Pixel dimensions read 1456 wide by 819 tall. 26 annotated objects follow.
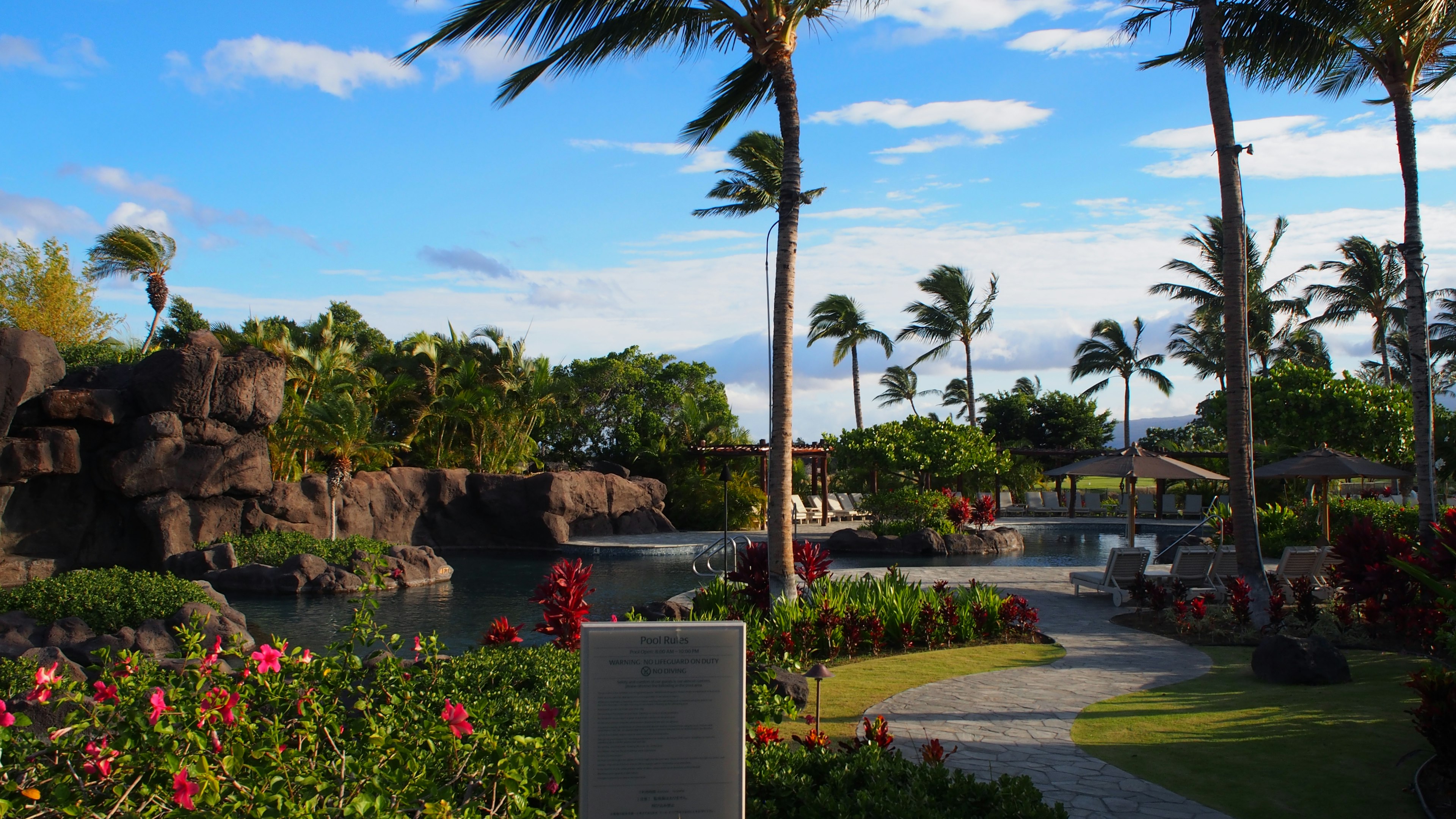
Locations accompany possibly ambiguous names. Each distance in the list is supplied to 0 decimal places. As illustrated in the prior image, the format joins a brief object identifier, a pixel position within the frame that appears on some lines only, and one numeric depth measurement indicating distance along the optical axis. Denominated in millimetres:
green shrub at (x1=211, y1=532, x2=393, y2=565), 15797
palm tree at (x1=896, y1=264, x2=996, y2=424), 34406
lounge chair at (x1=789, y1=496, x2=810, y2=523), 26406
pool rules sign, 3055
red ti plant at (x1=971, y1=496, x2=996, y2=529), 21609
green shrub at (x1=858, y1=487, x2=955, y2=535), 20906
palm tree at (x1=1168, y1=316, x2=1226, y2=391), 36406
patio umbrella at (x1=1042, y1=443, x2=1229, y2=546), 15986
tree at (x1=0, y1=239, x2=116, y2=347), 29141
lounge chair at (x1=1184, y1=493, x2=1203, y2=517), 28984
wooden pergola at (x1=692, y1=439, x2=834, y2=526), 27078
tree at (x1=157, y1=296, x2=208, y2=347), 32938
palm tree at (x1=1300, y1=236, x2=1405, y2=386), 30781
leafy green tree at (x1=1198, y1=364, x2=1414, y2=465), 21125
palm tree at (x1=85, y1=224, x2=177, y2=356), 28359
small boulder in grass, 6555
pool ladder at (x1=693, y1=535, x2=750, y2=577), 16406
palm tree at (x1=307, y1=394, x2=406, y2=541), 19000
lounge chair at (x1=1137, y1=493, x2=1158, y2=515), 32719
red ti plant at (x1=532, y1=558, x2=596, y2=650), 6805
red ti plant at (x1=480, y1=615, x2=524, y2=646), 6680
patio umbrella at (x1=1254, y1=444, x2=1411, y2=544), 13523
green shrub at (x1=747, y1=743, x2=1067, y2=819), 3537
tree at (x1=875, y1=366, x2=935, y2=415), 47094
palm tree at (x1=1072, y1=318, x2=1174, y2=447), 38031
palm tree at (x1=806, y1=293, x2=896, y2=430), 35719
